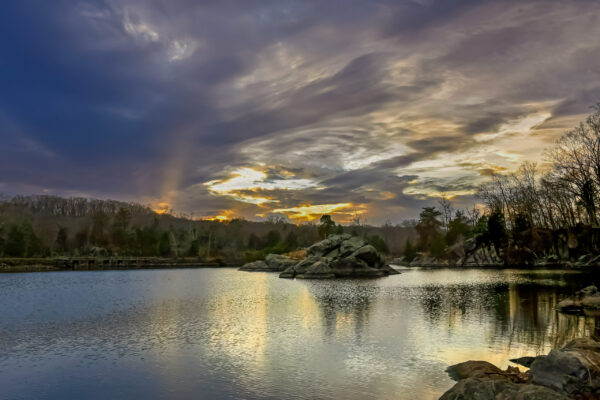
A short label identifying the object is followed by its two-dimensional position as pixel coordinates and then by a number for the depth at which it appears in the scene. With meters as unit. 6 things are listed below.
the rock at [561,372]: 11.13
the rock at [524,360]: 15.44
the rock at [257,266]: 108.50
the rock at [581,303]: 27.38
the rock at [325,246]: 90.25
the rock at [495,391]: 10.12
